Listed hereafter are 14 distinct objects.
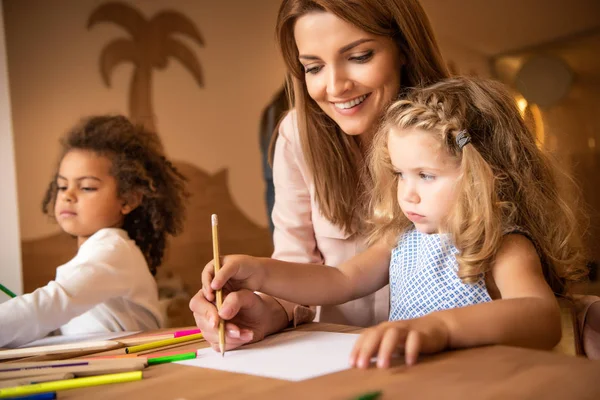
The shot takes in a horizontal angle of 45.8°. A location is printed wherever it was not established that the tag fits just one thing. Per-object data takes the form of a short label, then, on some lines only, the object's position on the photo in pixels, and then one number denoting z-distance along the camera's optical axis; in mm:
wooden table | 602
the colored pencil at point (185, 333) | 1090
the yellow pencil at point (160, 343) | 987
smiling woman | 1229
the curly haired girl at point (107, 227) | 1394
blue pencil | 721
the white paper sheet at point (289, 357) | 753
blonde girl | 1013
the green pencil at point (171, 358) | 869
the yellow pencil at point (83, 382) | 759
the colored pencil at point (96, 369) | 826
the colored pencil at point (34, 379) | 793
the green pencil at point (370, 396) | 588
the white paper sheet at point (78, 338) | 1225
